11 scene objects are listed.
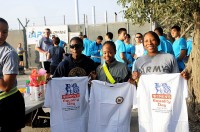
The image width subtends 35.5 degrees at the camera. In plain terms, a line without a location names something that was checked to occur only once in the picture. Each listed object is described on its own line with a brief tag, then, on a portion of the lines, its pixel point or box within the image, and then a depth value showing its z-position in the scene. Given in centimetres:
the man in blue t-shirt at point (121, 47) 773
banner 1884
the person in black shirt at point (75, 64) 476
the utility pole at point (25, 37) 1972
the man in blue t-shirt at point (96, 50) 1063
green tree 554
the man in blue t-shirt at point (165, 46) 681
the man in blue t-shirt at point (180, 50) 661
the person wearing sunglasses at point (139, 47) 925
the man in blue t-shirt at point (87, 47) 1095
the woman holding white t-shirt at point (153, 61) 436
